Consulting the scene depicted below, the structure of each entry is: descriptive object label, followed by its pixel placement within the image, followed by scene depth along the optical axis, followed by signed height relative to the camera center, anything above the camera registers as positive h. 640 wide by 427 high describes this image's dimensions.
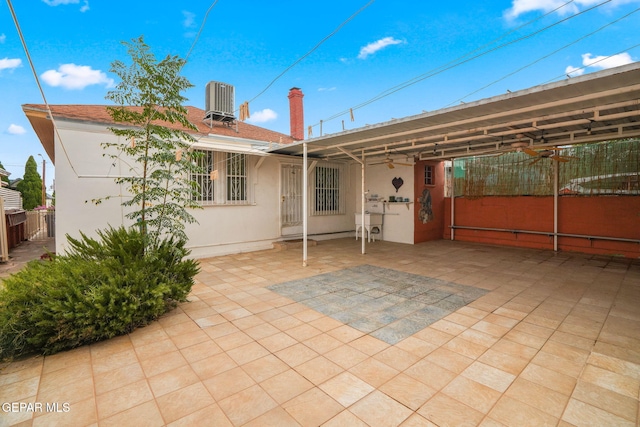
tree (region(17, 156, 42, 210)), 19.62 +1.50
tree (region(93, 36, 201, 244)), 3.60 +1.29
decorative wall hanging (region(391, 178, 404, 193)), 8.98 +0.66
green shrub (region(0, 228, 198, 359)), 2.66 -0.90
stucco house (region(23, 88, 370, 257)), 5.40 +0.53
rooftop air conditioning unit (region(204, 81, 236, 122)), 8.22 +3.00
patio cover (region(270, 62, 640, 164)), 3.12 +1.27
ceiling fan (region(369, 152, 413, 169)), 7.64 +1.12
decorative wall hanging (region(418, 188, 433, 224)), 8.99 -0.15
